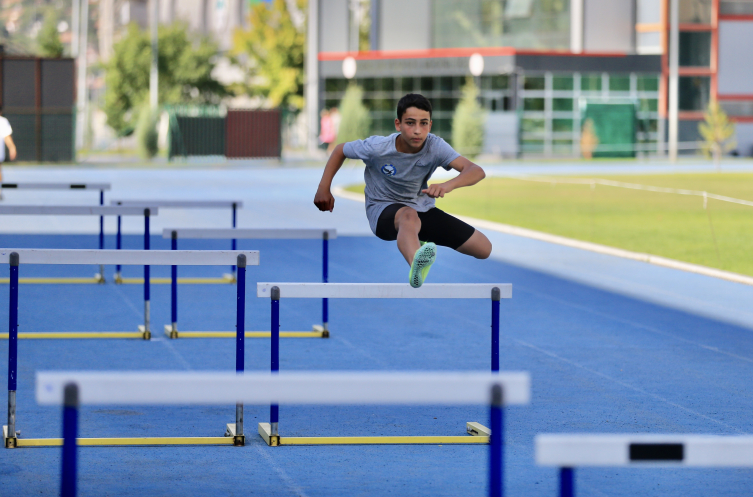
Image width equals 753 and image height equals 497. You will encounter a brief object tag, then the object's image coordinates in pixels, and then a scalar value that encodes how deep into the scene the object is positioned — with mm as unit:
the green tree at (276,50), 79812
